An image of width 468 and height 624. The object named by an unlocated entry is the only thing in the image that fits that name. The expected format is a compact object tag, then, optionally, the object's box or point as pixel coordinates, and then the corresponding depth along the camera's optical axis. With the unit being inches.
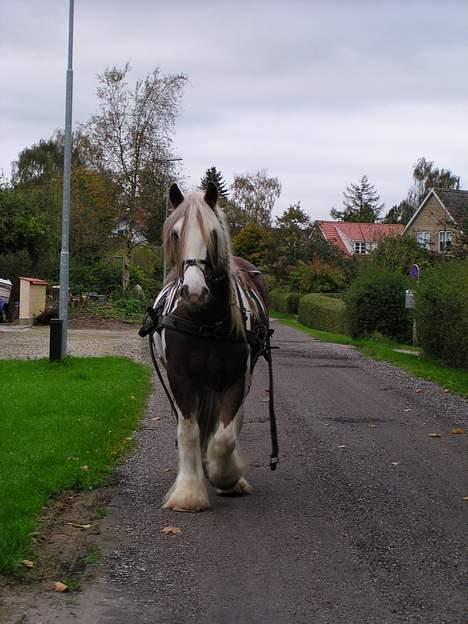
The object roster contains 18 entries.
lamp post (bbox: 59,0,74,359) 699.4
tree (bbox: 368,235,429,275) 1529.3
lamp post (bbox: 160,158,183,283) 1573.6
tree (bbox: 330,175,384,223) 4028.1
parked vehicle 1222.9
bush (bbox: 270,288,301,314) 2176.4
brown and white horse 251.9
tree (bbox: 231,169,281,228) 3388.3
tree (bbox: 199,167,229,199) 2605.8
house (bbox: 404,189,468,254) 2374.5
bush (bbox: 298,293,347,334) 1442.9
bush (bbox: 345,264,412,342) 1110.4
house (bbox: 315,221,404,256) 3142.2
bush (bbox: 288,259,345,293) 2012.8
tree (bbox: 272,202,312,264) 2300.7
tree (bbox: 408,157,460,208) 3821.4
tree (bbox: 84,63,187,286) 1583.4
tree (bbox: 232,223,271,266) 2539.4
